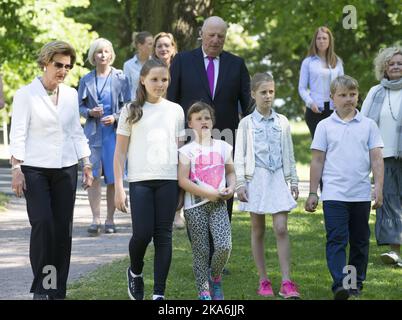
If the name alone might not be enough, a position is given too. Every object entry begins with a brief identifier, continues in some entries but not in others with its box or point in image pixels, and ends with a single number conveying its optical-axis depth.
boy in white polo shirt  12.02
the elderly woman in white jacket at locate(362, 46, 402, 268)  14.43
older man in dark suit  13.79
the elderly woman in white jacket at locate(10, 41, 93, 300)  11.43
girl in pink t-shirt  11.54
